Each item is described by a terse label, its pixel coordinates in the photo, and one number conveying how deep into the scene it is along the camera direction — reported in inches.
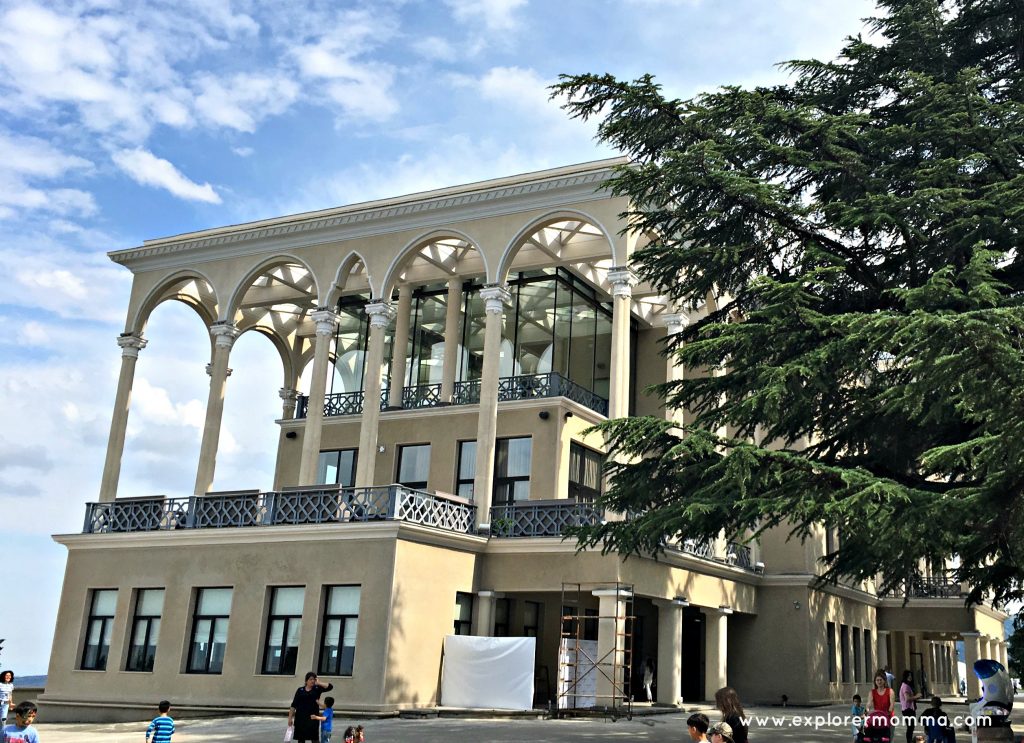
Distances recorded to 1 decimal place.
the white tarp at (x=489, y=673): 856.9
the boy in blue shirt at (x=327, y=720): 604.5
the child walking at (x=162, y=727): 509.0
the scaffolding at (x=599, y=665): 866.1
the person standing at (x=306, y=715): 581.9
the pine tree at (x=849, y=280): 513.3
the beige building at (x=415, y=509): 886.4
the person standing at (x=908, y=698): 746.2
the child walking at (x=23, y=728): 430.9
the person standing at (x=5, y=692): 596.9
